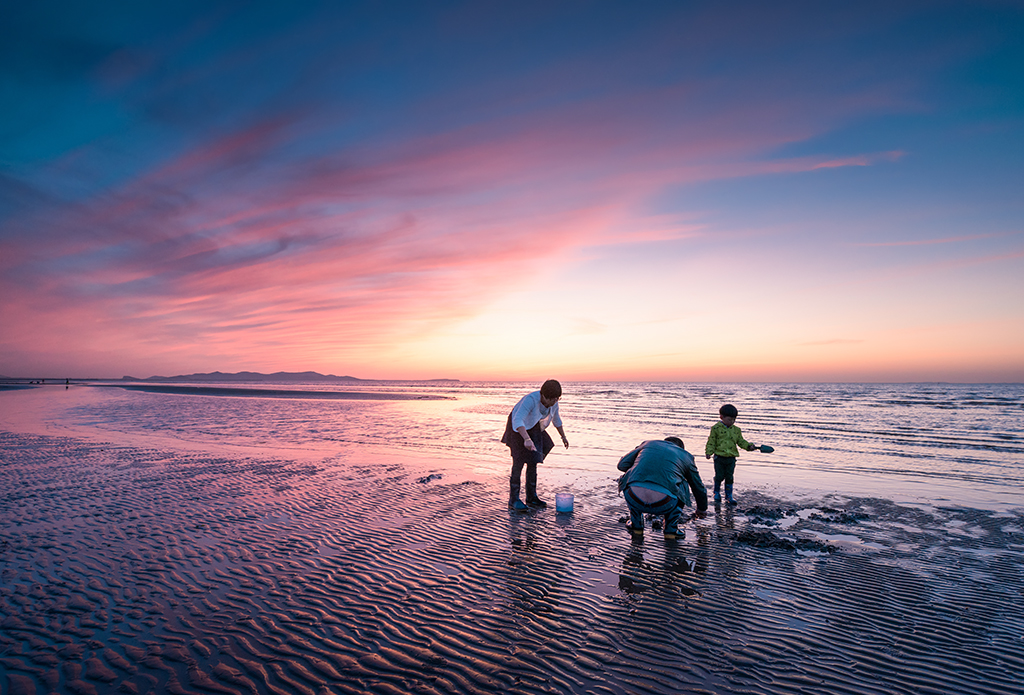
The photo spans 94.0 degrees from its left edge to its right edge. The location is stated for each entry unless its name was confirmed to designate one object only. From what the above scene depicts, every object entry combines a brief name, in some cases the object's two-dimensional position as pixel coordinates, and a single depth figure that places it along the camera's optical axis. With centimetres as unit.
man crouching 686
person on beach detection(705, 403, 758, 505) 951
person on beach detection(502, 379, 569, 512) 852
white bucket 883
